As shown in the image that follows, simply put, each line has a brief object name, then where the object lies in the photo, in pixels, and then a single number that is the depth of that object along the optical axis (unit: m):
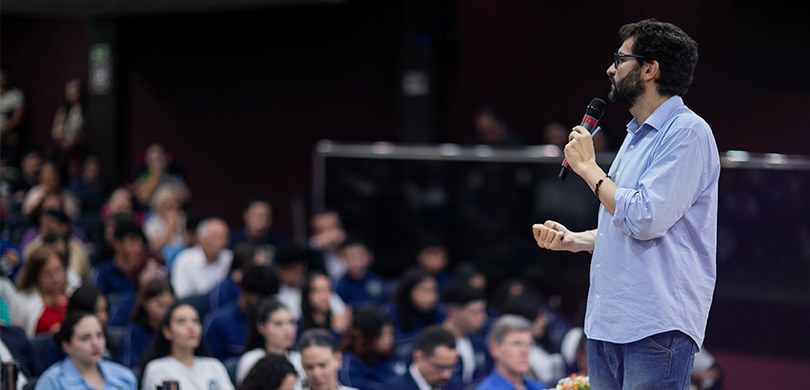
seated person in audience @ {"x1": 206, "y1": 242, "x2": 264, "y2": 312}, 13.05
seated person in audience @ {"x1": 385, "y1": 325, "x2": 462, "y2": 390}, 10.18
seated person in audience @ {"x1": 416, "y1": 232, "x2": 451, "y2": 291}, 15.72
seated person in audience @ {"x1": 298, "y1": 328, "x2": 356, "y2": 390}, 9.27
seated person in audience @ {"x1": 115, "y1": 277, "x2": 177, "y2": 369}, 11.12
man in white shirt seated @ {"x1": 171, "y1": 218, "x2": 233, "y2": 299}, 14.22
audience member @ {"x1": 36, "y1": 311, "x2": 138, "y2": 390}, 8.83
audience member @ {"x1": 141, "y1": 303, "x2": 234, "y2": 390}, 9.56
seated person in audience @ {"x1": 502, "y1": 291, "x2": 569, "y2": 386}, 11.92
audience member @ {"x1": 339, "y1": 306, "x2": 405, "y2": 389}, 11.04
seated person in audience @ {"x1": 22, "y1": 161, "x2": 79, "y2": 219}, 17.68
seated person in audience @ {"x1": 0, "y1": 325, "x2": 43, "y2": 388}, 9.85
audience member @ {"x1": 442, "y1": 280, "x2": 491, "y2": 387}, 12.13
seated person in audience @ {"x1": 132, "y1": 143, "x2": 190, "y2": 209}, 19.95
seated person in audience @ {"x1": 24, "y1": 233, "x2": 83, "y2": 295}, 12.26
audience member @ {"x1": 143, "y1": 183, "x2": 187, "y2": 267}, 16.45
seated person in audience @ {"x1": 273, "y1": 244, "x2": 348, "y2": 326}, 13.69
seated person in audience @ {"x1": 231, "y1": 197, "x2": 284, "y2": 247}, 16.77
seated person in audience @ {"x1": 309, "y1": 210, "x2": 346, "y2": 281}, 15.81
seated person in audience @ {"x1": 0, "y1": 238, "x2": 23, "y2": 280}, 13.59
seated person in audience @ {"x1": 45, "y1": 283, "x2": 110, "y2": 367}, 10.30
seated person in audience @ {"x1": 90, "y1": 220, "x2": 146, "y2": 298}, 13.48
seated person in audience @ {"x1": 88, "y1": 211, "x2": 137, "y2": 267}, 14.20
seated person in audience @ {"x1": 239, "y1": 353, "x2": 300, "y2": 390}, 8.39
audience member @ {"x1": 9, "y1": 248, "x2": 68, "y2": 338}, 11.73
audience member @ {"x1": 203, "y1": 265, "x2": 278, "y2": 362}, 11.85
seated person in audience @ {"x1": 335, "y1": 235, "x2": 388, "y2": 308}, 15.02
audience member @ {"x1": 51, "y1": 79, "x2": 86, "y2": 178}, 24.41
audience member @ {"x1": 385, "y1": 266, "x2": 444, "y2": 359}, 13.27
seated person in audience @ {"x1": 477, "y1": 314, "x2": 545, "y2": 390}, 10.21
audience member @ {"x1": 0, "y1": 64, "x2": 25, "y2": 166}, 25.83
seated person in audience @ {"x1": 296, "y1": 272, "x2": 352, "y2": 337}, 12.26
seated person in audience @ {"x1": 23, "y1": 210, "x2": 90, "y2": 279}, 13.65
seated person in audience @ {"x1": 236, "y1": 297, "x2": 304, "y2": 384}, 10.25
